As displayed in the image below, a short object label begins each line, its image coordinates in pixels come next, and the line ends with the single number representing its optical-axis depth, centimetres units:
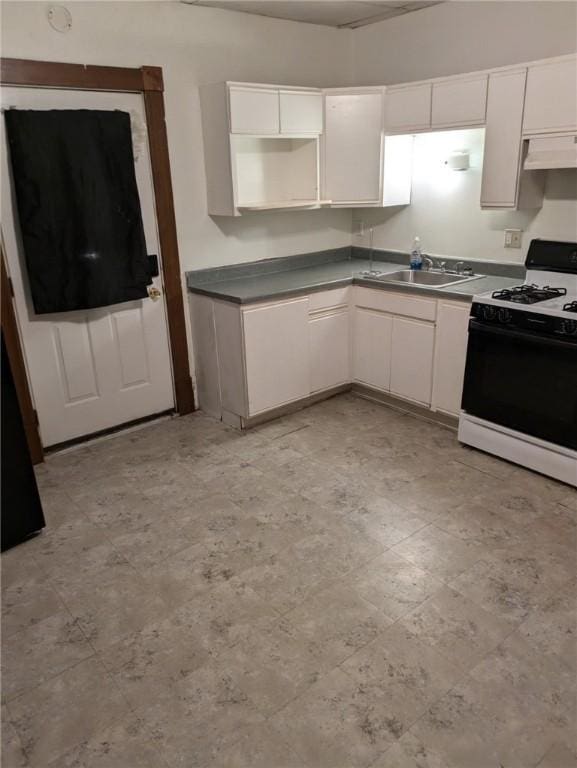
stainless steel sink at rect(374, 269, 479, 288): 383
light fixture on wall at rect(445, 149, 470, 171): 366
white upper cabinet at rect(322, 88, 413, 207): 381
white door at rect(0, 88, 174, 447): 309
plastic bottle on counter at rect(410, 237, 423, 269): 409
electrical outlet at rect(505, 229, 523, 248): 354
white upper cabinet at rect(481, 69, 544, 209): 309
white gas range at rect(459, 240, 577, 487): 284
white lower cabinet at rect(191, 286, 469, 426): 349
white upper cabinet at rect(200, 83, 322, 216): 346
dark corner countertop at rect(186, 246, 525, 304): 348
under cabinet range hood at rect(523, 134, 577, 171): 292
